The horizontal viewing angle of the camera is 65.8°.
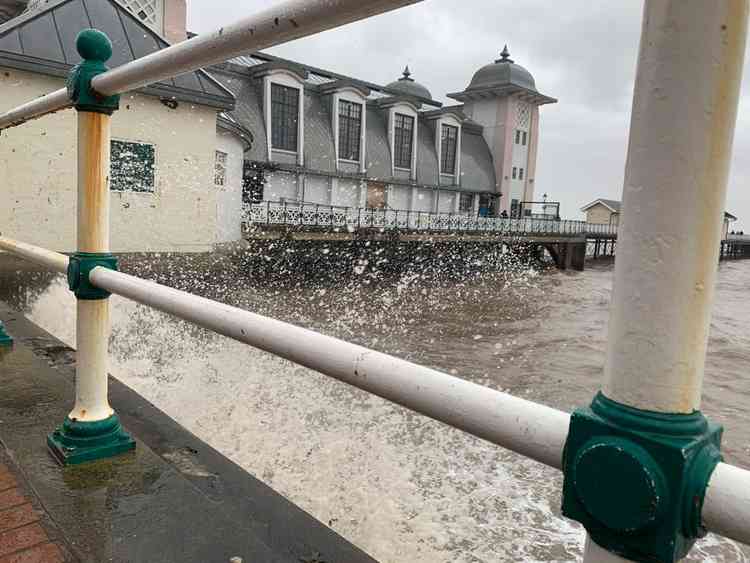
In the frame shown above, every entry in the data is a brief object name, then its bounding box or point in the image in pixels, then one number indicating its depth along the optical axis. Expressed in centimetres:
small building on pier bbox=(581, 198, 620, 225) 5124
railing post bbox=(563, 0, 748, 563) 55
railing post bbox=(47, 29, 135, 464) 171
